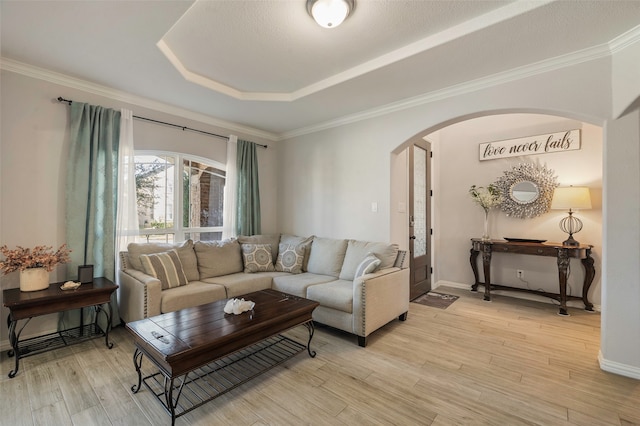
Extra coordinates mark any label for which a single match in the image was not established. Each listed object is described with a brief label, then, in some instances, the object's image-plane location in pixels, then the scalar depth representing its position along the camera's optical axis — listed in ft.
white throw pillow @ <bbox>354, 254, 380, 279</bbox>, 9.56
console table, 11.62
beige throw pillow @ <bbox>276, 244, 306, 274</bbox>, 12.35
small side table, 7.32
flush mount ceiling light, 6.04
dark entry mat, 12.99
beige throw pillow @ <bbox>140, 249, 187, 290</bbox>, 9.50
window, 11.56
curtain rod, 9.16
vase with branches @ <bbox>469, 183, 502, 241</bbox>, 14.16
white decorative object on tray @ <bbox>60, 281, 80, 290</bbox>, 8.19
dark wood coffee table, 5.61
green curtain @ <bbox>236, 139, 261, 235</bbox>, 14.15
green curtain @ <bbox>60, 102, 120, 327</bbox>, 9.26
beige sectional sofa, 8.96
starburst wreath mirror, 13.24
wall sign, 12.75
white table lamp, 11.60
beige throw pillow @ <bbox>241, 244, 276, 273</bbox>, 12.29
